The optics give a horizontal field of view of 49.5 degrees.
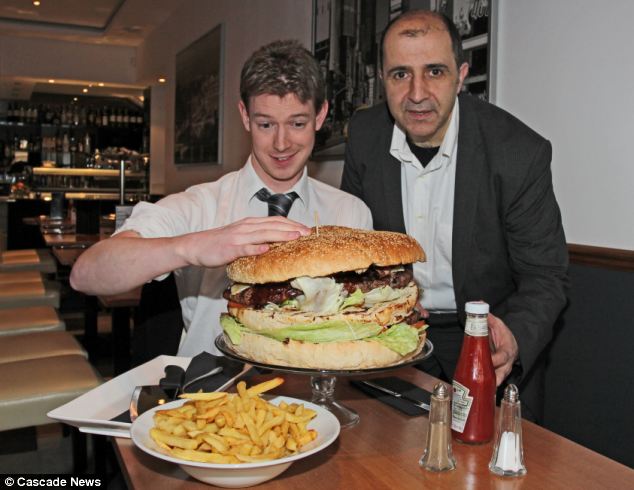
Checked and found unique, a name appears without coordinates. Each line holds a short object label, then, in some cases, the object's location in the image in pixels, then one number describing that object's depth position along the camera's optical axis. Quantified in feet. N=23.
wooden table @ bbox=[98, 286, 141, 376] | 13.28
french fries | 3.66
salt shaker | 3.95
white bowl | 3.54
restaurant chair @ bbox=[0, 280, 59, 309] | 14.94
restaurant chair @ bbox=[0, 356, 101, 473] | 8.30
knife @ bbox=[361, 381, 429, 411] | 5.04
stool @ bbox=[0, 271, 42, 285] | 16.78
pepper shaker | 3.99
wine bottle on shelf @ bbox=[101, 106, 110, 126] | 44.83
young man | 5.22
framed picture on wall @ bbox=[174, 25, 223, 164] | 25.17
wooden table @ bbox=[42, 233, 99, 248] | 17.10
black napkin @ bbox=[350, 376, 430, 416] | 5.00
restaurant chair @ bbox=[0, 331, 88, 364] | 10.16
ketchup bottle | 4.37
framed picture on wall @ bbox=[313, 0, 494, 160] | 10.23
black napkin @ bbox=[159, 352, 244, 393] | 4.91
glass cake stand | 4.42
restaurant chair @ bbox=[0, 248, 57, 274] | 19.94
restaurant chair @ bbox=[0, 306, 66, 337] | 12.07
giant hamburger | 4.57
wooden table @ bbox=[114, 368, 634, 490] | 3.83
